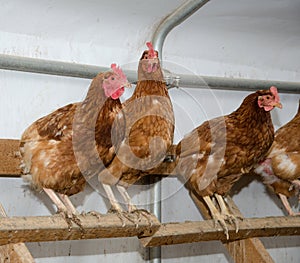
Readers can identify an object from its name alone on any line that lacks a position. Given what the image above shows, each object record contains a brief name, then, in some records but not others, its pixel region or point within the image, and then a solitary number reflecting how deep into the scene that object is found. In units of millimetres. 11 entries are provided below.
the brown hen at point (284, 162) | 3949
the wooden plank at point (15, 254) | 2630
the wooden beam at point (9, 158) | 3231
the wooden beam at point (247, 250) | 3494
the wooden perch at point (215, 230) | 3029
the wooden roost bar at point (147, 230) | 2559
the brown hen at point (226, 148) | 3485
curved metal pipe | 3624
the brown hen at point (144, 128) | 3136
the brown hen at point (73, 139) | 2970
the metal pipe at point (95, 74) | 3340
